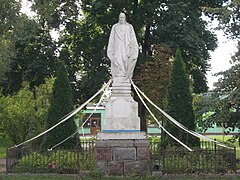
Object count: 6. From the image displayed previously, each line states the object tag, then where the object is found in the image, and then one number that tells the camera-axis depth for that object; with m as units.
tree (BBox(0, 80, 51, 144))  19.08
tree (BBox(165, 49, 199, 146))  13.78
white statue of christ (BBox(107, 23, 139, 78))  11.06
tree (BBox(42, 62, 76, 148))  14.62
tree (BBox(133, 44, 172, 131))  18.34
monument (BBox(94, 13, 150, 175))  10.19
